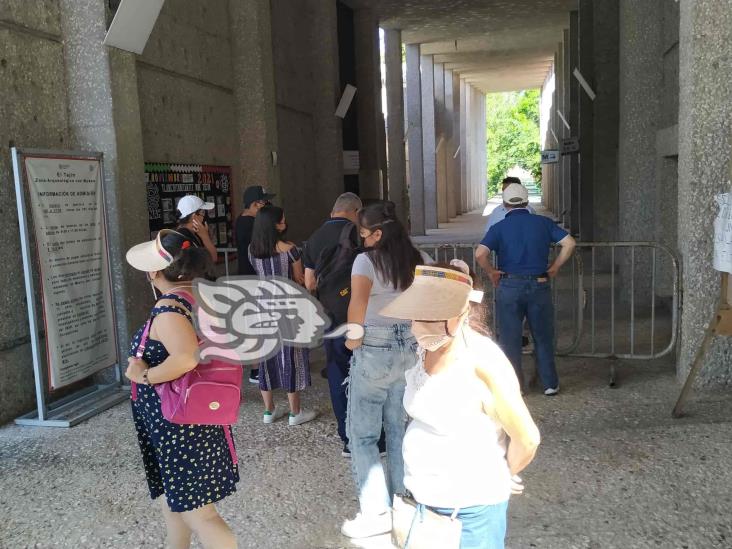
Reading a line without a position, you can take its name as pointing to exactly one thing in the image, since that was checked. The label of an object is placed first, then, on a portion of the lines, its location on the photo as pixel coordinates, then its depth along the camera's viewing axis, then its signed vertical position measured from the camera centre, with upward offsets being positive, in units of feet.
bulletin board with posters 24.39 +0.27
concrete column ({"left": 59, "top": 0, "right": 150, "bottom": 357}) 20.56 +2.28
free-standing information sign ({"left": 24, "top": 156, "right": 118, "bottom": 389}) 18.49 -1.57
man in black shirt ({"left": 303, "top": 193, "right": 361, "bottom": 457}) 14.87 -1.42
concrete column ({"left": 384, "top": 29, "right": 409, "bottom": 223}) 62.64 +5.78
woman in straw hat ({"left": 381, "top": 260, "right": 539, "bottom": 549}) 7.36 -2.31
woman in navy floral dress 9.45 -2.97
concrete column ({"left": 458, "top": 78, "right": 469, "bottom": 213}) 115.96 +6.36
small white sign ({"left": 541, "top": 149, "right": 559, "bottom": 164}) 65.82 +2.43
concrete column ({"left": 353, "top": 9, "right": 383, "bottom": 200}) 50.37 +5.62
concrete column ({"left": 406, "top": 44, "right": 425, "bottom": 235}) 73.87 +4.99
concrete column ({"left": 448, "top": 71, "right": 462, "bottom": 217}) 102.53 +5.46
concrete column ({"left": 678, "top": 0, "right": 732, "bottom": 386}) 18.15 +0.58
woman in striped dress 17.34 -1.96
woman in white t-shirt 11.79 -2.69
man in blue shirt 18.58 -2.13
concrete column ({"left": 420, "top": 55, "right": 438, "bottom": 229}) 81.76 +4.12
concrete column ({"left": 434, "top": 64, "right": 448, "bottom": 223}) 90.86 +5.88
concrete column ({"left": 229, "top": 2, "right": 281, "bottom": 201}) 31.32 +4.12
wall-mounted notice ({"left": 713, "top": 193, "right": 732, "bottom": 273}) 16.84 -1.37
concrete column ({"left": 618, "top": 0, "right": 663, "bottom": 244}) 30.27 +2.94
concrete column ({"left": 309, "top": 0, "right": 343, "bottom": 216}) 42.55 +4.21
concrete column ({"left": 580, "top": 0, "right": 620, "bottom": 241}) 41.39 +3.50
